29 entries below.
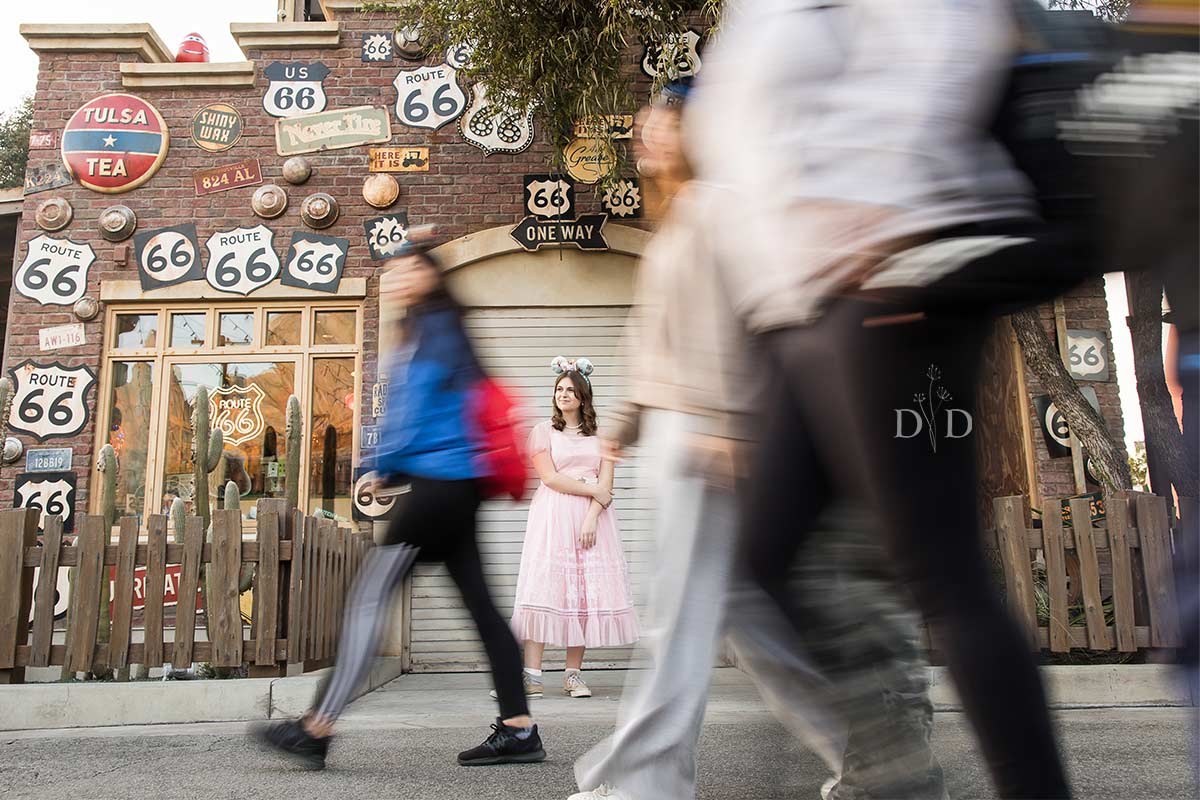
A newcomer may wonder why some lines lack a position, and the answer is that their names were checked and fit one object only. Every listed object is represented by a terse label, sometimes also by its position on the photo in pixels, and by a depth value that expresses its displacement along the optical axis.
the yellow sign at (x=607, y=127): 8.05
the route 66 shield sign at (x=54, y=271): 8.73
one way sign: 8.70
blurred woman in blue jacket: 3.06
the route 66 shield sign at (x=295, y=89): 9.10
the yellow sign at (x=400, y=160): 8.99
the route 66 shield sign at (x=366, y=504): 8.19
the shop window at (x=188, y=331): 8.84
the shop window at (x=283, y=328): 8.81
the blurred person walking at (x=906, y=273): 1.30
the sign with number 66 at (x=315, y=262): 8.73
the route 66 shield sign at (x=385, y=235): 8.76
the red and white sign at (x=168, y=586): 6.69
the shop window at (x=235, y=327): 8.87
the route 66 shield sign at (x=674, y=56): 7.59
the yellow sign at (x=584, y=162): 8.80
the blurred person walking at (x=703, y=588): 1.73
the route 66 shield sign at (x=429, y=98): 9.09
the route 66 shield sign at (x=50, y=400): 8.45
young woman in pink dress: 5.63
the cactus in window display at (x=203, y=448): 5.86
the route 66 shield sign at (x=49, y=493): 8.26
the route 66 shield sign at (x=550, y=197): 8.80
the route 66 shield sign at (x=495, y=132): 8.97
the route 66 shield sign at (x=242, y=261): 8.77
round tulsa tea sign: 8.92
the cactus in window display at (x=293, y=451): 6.01
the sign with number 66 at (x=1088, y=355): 8.75
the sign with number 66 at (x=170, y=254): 8.80
